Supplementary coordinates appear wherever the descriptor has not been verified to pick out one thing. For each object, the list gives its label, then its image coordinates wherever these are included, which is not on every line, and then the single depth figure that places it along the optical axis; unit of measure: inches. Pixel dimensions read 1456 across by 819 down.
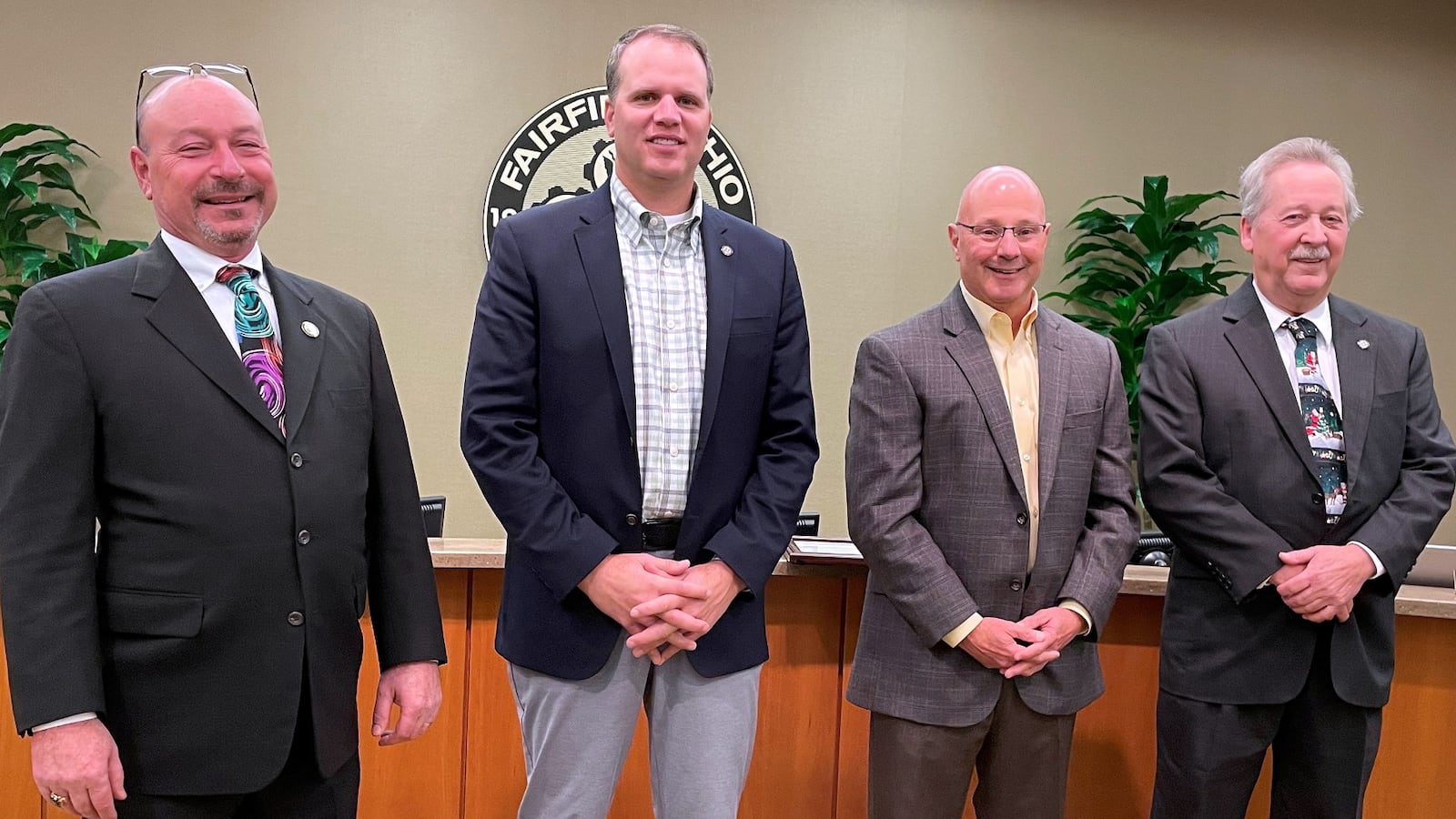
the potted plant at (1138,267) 184.2
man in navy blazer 75.2
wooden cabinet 103.3
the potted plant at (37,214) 157.3
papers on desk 101.2
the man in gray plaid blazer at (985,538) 85.6
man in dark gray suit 90.5
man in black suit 58.3
